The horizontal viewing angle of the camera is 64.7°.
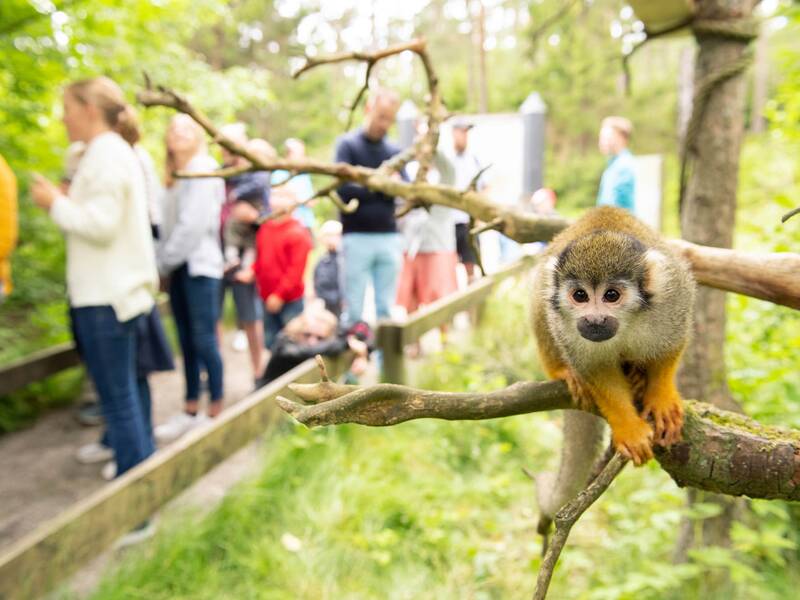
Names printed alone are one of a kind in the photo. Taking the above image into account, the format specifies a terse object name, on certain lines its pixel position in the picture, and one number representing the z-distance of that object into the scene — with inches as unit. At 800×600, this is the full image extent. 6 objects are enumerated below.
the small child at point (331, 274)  187.5
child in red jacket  156.9
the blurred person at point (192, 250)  130.9
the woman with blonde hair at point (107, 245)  99.0
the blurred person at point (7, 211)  105.4
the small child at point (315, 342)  140.6
